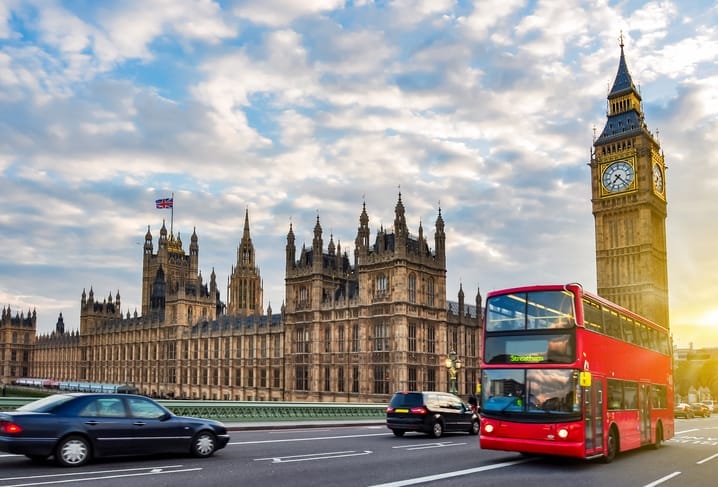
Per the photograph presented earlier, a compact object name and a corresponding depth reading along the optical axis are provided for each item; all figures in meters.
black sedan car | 13.30
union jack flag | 123.31
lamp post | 37.62
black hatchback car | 24.42
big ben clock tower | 91.19
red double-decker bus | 15.43
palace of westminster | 60.47
